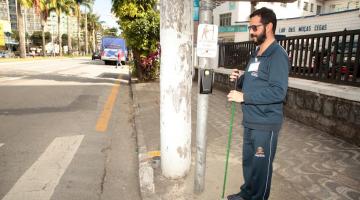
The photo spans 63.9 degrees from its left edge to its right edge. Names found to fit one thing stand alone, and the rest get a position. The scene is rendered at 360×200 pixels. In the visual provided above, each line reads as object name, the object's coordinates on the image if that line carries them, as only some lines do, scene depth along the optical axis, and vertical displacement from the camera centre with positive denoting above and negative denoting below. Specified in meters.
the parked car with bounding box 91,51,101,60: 43.45 +0.15
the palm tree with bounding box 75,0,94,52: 63.91 +11.80
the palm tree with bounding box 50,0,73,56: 50.95 +9.03
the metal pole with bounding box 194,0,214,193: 2.69 -0.63
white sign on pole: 2.65 +0.16
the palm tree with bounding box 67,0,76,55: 58.42 +8.89
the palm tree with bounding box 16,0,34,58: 31.91 +4.47
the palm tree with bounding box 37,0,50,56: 44.22 +6.88
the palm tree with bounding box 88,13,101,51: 94.99 +11.19
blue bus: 31.21 +0.88
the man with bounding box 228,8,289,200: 2.38 -0.32
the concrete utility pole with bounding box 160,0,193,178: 3.16 -0.31
